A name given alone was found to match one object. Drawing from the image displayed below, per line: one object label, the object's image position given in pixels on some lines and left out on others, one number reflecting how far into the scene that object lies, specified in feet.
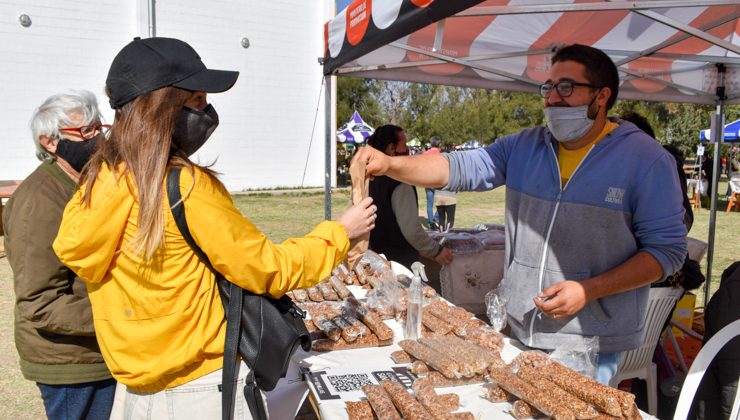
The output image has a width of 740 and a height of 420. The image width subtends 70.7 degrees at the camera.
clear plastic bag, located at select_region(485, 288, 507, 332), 8.84
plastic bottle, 8.51
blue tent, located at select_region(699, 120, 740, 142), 52.60
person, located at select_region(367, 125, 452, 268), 14.11
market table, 6.40
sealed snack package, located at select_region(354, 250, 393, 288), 11.47
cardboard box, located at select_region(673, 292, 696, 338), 15.23
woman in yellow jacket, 4.83
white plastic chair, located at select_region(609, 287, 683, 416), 11.00
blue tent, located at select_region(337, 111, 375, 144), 88.02
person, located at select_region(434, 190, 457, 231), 36.47
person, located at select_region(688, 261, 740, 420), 8.23
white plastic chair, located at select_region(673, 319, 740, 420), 6.38
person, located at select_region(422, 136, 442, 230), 43.62
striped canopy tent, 9.70
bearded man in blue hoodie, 6.90
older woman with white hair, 7.11
